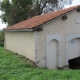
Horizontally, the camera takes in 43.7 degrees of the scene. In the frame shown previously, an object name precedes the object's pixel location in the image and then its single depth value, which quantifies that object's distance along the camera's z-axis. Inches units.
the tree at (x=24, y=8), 706.1
